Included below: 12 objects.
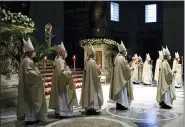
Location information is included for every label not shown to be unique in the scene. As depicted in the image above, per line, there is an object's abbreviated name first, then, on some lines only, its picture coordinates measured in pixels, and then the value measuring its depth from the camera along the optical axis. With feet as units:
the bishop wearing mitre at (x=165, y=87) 25.05
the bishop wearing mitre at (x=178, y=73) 42.19
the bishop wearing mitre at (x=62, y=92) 21.42
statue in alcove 50.42
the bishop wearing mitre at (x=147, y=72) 45.84
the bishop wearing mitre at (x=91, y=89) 22.76
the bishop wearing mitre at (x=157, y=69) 45.57
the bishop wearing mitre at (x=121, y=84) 24.34
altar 48.65
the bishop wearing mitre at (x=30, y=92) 19.34
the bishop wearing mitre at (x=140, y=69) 48.65
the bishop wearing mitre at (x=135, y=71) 48.29
